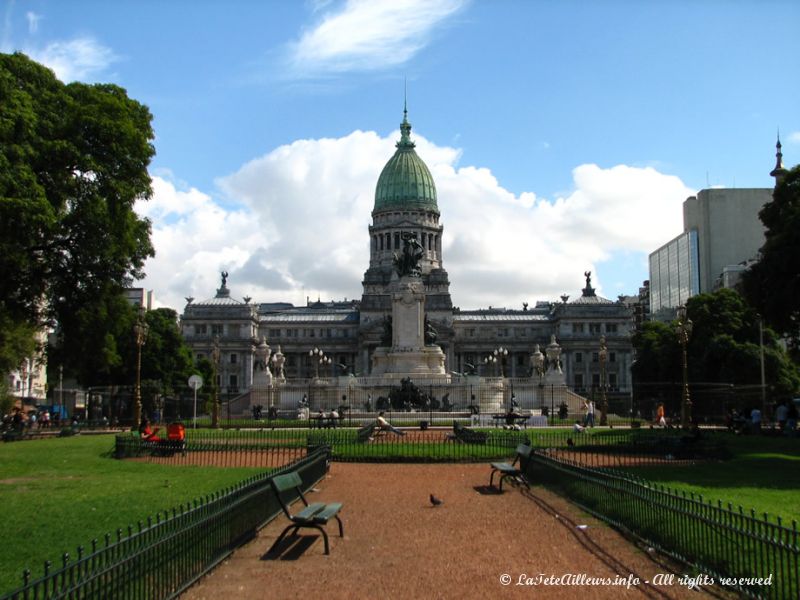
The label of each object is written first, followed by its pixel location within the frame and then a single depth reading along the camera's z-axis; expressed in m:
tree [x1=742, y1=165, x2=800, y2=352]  36.38
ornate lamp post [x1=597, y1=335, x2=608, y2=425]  53.35
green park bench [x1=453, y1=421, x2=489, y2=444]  31.70
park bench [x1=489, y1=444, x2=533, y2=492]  20.92
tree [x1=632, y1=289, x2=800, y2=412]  68.69
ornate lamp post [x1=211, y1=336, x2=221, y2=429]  48.58
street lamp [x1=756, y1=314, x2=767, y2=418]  50.53
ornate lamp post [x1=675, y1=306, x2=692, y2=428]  41.88
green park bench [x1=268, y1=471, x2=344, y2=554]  13.24
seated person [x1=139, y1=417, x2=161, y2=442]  29.25
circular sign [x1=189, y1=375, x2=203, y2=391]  45.38
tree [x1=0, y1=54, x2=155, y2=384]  29.48
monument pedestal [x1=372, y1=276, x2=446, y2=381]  67.38
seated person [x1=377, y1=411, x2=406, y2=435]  37.84
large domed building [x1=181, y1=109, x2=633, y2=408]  135.38
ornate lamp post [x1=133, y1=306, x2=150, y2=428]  38.44
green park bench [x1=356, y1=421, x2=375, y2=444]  33.94
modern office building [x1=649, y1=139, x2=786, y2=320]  119.25
